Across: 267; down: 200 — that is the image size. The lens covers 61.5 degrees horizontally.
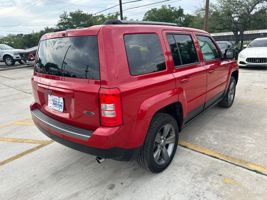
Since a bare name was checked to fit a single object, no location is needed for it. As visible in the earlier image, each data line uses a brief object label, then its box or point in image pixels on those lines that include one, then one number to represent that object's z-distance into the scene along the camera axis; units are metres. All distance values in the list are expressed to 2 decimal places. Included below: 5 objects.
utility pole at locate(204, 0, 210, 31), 19.33
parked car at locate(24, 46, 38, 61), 14.97
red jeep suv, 2.18
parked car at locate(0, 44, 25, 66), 16.98
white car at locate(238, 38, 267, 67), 10.33
